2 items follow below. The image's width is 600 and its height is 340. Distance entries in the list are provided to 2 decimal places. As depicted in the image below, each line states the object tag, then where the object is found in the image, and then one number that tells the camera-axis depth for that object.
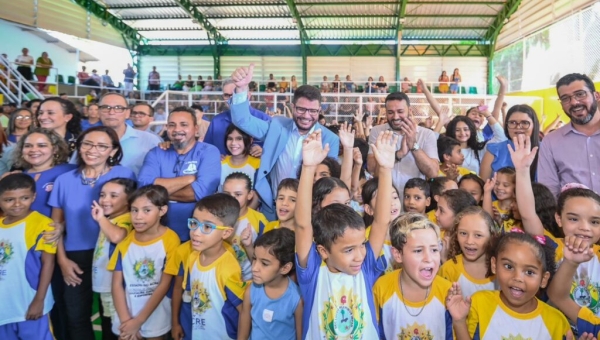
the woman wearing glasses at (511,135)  3.70
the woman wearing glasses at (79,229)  3.19
